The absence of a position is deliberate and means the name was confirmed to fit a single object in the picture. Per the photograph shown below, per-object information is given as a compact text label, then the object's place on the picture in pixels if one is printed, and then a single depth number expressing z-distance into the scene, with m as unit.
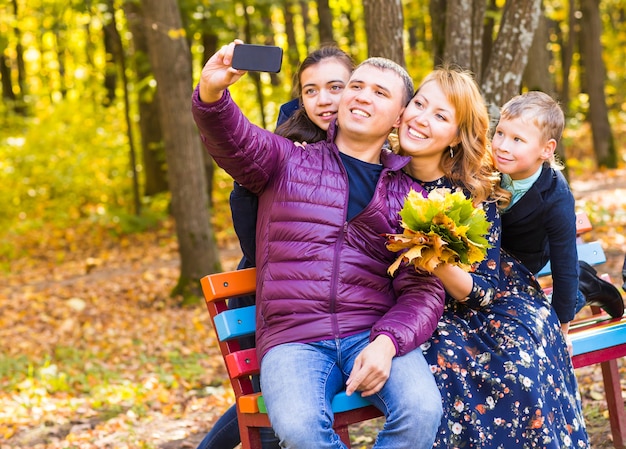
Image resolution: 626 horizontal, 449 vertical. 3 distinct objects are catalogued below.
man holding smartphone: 3.00
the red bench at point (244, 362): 3.22
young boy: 3.60
